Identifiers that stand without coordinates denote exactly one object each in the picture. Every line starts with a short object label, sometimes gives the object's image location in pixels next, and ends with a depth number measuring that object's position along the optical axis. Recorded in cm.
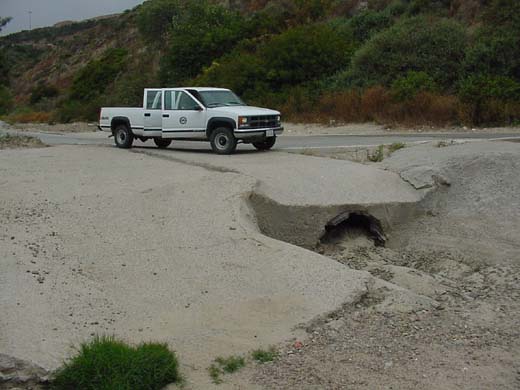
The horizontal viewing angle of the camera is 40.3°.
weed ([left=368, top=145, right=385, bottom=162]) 1513
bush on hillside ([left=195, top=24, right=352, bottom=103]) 3338
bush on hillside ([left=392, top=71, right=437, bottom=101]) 2739
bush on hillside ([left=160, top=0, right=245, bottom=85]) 4394
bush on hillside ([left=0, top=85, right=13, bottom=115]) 7249
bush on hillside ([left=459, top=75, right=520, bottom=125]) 2455
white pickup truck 1664
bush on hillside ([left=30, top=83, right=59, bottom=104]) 7438
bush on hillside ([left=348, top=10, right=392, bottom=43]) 3744
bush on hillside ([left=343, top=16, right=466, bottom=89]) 2942
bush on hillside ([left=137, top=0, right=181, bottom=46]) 5606
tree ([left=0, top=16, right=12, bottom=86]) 7994
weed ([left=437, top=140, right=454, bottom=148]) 1605
